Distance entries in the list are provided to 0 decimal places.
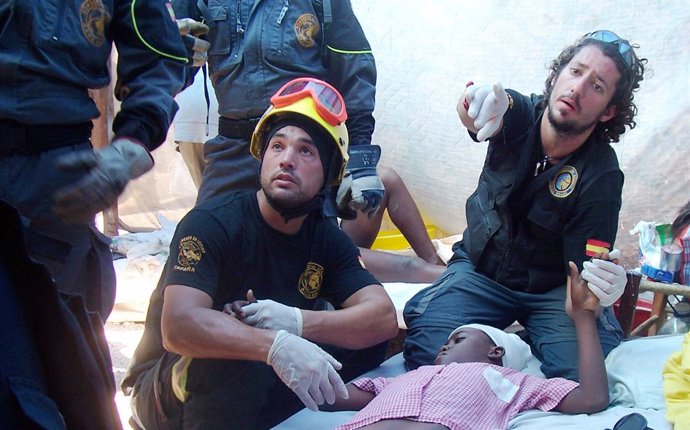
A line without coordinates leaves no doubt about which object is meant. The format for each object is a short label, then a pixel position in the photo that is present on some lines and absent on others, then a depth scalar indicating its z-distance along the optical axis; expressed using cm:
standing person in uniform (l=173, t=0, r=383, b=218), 300
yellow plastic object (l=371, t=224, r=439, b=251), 475
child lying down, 212
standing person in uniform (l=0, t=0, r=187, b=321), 172
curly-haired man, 285
